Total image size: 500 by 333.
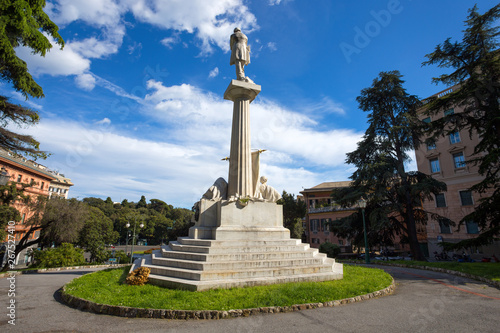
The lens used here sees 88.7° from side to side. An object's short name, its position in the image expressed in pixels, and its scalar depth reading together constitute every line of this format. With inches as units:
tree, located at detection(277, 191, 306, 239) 1578.5
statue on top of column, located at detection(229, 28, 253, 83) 510.3
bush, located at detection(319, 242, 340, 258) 893.8
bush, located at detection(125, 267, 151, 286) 298.2
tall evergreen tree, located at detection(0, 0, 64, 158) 354.3
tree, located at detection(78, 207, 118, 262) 1016.2
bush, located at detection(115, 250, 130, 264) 896.7
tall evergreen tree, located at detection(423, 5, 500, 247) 495.2
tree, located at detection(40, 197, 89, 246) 824.3
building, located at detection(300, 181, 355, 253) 1573.6
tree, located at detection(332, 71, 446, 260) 744.3
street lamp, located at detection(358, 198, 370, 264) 670.0
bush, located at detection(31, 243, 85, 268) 640.4
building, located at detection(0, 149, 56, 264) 1202.6
